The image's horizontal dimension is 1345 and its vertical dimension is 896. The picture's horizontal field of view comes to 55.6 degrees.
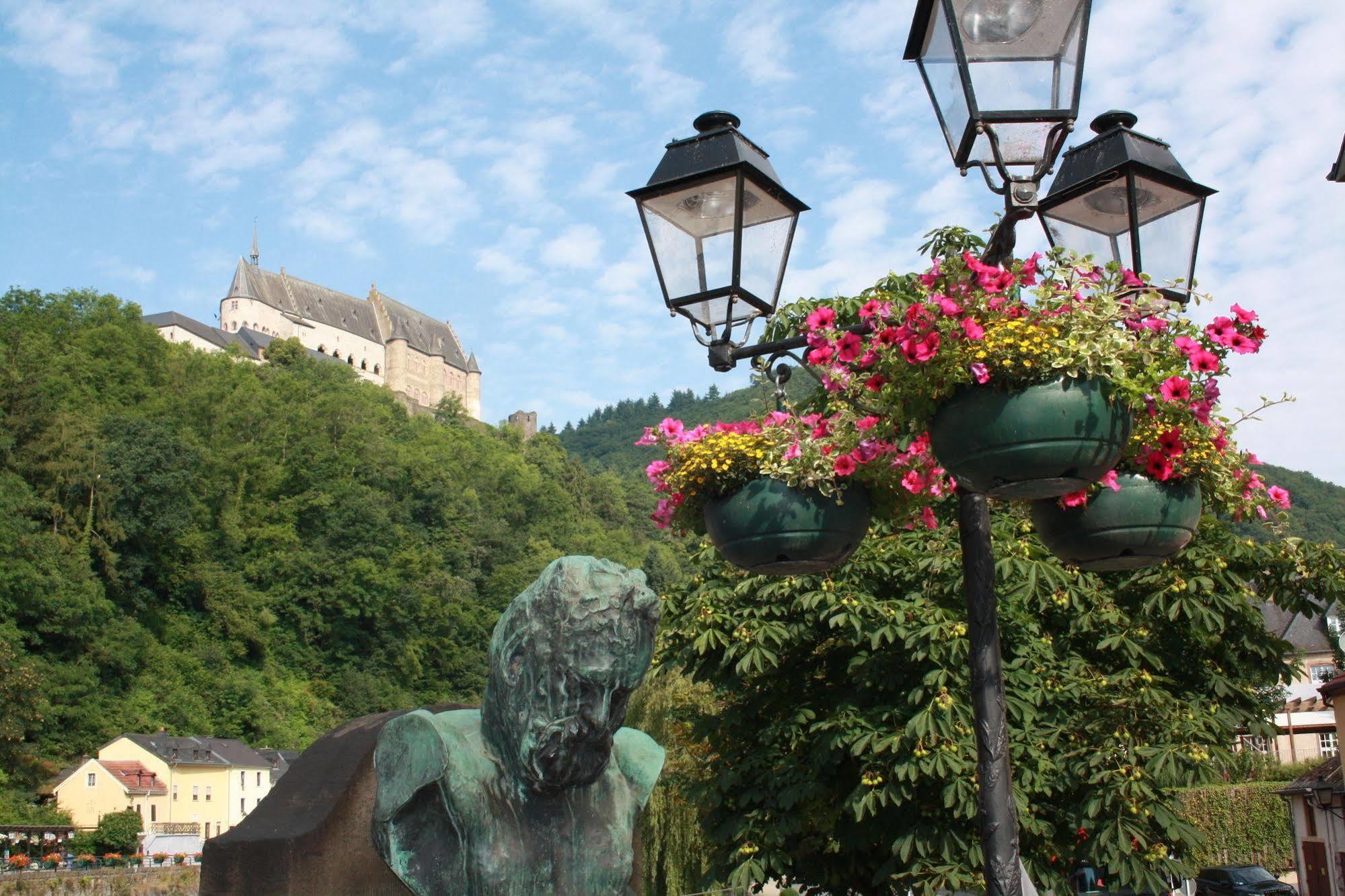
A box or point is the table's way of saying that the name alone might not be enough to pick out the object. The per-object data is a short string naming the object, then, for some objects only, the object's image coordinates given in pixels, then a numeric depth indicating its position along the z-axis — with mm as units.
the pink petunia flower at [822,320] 4816
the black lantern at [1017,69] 4316
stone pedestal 5379
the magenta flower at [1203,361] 4410
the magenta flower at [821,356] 4742
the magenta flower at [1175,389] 4352
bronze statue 3240
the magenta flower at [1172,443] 4582
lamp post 4340
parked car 27484
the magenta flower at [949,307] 4203
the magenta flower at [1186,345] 4418
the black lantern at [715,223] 5352
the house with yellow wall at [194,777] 55875
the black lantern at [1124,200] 5301
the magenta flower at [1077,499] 4680
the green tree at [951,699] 10492
